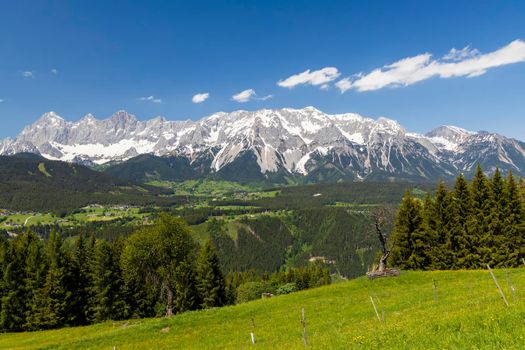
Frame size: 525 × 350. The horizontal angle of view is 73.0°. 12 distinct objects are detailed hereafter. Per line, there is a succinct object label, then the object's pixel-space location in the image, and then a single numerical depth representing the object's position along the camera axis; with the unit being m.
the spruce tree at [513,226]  62.84
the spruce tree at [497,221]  63.38
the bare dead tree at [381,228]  53.28
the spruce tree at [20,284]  66.19
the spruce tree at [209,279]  88.12
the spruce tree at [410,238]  71.44
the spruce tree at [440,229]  68.75
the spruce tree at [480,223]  64.81
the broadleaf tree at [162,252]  59.19
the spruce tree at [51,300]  64.94
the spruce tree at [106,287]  71.38
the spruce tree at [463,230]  66.06
